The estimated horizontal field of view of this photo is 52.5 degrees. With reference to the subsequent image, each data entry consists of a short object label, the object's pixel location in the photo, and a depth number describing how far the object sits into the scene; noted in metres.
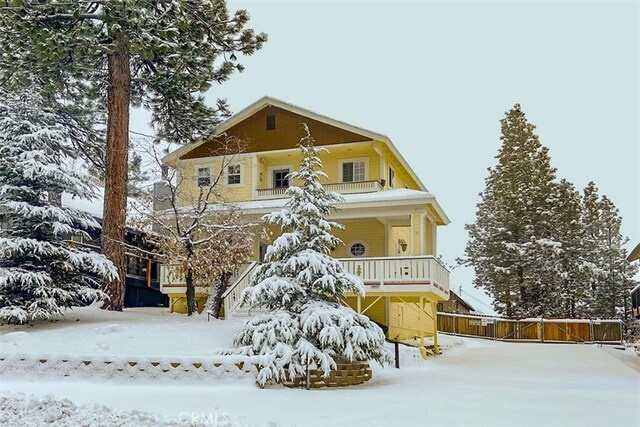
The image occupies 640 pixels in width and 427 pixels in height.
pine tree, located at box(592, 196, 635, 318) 31.16
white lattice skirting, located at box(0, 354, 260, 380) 11.36
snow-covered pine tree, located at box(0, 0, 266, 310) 15.77
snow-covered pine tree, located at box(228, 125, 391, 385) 11.44
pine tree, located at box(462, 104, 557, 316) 29.42
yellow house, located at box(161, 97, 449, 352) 18.88
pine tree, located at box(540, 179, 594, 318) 28.53
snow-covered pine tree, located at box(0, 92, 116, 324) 14.64
